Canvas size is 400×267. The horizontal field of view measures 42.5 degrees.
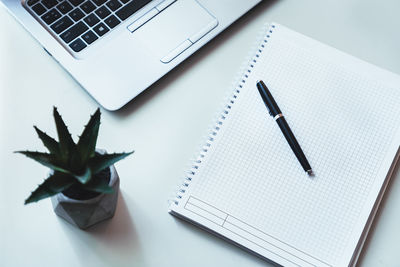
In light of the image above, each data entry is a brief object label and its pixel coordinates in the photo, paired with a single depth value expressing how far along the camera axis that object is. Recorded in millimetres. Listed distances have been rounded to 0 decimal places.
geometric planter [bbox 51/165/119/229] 622
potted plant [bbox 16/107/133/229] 580
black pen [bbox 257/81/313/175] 750
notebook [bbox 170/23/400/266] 718
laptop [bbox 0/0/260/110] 782
